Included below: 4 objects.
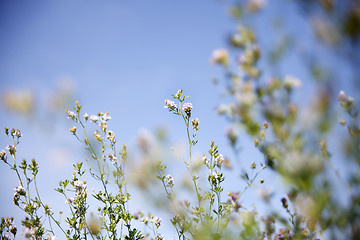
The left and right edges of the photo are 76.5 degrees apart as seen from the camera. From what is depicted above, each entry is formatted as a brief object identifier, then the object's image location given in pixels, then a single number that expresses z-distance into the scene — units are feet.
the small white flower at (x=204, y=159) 10.41
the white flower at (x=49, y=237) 10.63
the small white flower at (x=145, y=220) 11.78
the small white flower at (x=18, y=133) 11.91
